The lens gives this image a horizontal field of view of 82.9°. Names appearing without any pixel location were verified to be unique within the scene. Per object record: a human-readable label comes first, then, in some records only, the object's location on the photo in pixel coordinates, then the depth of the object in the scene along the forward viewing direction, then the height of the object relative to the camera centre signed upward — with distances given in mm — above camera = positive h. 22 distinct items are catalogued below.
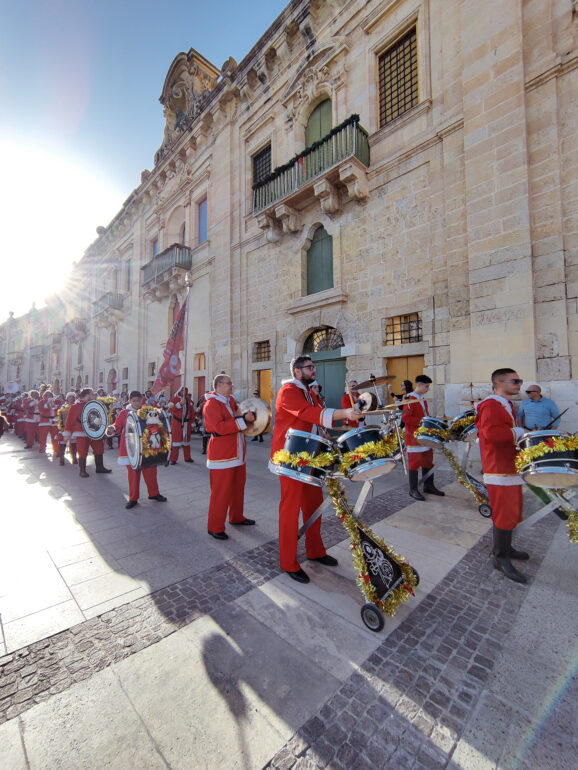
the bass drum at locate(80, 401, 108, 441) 7461 -542
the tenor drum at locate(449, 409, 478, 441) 4926 -581
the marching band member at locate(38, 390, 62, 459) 10844 -682
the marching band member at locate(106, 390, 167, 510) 5402 -1310
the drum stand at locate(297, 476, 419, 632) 2467 -1437
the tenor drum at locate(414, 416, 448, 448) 5016 -663
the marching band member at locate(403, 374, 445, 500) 5594 -992
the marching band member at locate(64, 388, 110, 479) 7680 -950
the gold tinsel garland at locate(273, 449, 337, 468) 2797 -583
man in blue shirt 6207 -405
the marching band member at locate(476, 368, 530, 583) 3223 -788
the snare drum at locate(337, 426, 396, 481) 2541 -528
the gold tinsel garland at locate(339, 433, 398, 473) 2578 -482
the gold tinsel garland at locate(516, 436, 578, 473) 2840 -514
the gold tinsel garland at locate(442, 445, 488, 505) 4751 -1343
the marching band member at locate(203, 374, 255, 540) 4152 -716
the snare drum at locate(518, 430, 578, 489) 2783 -674
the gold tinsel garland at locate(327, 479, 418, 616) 2484 -1417
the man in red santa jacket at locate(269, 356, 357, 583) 3098 -933
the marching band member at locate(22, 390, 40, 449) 12470 -820
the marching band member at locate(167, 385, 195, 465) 8961 -802
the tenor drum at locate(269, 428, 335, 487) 2824 -556
